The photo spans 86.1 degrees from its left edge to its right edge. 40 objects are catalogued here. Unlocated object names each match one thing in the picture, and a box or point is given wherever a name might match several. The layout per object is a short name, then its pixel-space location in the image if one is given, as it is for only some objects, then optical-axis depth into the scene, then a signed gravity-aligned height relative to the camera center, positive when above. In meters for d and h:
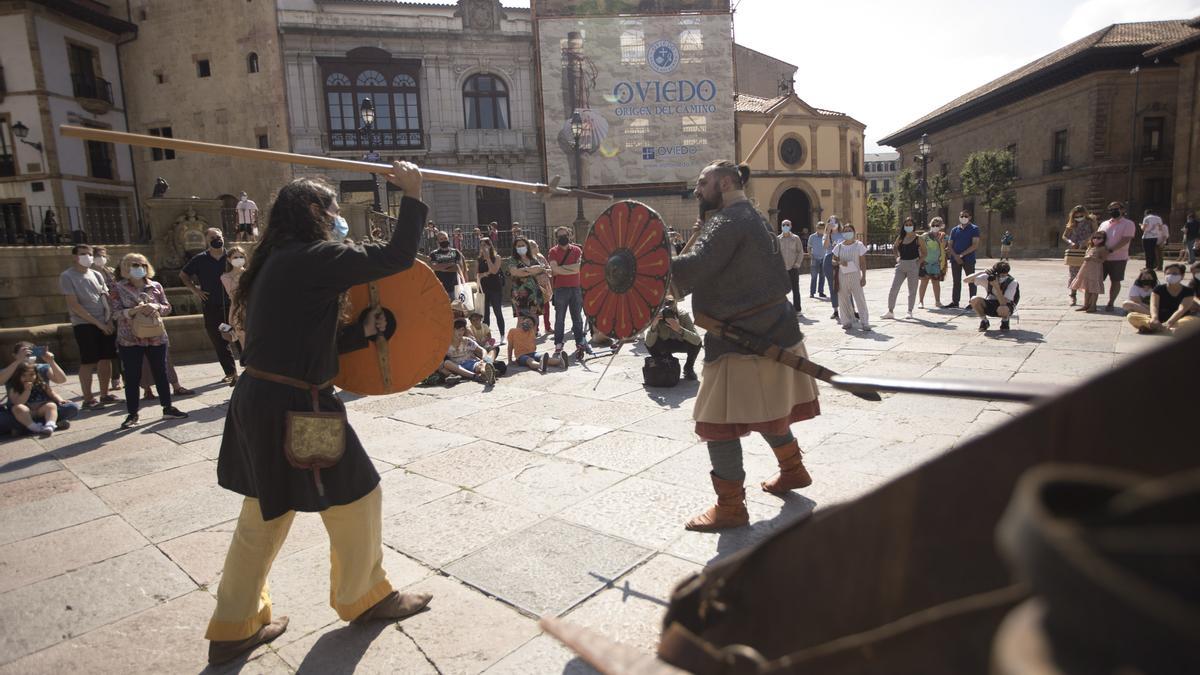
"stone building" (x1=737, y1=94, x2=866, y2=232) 31.52 +3.25
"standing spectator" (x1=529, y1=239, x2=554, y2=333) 9.33 -0.53
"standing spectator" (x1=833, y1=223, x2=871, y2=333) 9.14 -0.71
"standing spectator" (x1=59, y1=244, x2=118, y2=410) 6.45 -0.55
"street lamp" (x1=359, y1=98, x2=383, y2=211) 15.61 +3.37
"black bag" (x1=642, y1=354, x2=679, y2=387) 6.62 -1.36
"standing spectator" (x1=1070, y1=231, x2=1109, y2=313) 9.56 -0.76
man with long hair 2.29 -0.56
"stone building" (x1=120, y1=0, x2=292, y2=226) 23.81 +6.38
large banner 25.44 +5.75
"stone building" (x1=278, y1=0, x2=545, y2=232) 23.94 +6.10
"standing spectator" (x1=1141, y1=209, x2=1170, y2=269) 13.73 -0.41
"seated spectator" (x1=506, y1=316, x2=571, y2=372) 8.04 -1.34
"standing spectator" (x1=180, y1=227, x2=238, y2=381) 7.32 -0.26
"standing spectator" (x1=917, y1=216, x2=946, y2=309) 10.77 -0.57
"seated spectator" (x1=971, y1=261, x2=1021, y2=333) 8.41 -0.97
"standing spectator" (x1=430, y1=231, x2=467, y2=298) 8.91 -0.24
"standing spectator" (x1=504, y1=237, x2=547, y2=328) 9.09 -0.50
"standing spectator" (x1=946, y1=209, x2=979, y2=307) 10.73 -0.32
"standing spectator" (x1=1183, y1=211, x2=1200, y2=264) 20.08 -0.52
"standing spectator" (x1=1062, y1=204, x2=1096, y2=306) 11.95 -0.17
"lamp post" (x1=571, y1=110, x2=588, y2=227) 18.69 +3.07
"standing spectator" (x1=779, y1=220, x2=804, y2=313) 10.51 -0.35
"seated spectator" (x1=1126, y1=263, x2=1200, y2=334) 7.24 -1.00
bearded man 3.20 -0.53
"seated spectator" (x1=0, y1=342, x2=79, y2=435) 5.90 -1.05
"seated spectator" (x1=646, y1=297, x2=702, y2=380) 6.70 -1.03
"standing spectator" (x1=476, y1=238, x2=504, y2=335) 10.05 -0.45
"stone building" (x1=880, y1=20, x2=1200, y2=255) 29.98 +4.46
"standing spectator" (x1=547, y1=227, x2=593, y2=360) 8.66 -0.56
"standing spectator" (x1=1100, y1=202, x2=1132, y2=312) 9.50 -0.38
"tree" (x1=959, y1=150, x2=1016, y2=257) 34.94 +2.43
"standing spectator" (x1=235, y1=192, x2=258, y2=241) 15.29 +1.00
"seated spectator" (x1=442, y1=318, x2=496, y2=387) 7.30 -1.33
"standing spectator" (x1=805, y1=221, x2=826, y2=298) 13.21 -0.49
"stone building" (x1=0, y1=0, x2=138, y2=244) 22.41 +5.43
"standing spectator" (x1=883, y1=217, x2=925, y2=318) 9.91 -0.50
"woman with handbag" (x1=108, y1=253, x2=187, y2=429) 6.03 -0.64
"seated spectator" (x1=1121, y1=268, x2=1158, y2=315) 8.07 -0.95
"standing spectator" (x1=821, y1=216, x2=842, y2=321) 10.24 -0.33
